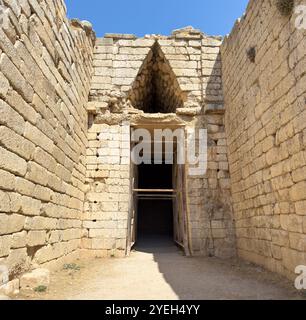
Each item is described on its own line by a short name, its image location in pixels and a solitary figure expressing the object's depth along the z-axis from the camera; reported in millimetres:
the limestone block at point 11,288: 3402
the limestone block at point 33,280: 3754
